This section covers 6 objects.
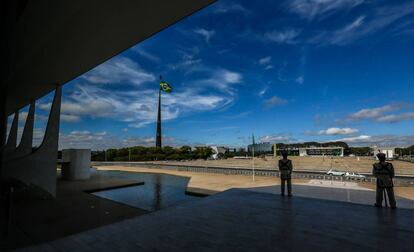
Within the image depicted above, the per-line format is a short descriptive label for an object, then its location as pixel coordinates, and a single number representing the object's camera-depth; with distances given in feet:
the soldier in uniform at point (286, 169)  17.40
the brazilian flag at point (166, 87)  140.56
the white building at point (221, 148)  282.77
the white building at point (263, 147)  274.26
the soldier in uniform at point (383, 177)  13.44
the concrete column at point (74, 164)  44.46
